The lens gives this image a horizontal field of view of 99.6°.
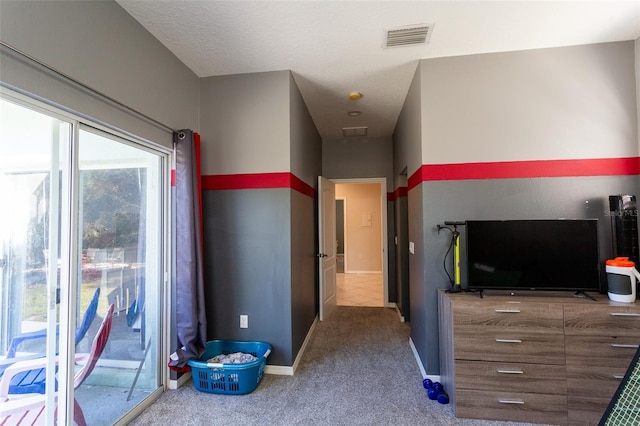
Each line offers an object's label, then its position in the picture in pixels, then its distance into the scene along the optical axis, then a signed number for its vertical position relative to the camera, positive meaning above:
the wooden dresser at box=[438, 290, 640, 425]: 1.78 -0.91
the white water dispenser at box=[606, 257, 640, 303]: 1.84 -0.41
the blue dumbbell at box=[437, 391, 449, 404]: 2.04 -1.32
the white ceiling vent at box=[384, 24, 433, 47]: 2.03 +1.47
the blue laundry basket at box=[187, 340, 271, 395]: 2.15 -1.21
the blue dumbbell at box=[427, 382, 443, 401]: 2.09 -1.31
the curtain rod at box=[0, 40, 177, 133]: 1.23 +0.82
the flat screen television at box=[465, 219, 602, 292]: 1.97 -0.24
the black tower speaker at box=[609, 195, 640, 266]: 2.04 -0.03
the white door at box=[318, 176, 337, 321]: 3.71 -0.30
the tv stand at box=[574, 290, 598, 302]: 1.95 -0.54
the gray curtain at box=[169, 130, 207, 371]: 2.24 -0.28
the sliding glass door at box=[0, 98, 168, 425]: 1.39 -0.20
